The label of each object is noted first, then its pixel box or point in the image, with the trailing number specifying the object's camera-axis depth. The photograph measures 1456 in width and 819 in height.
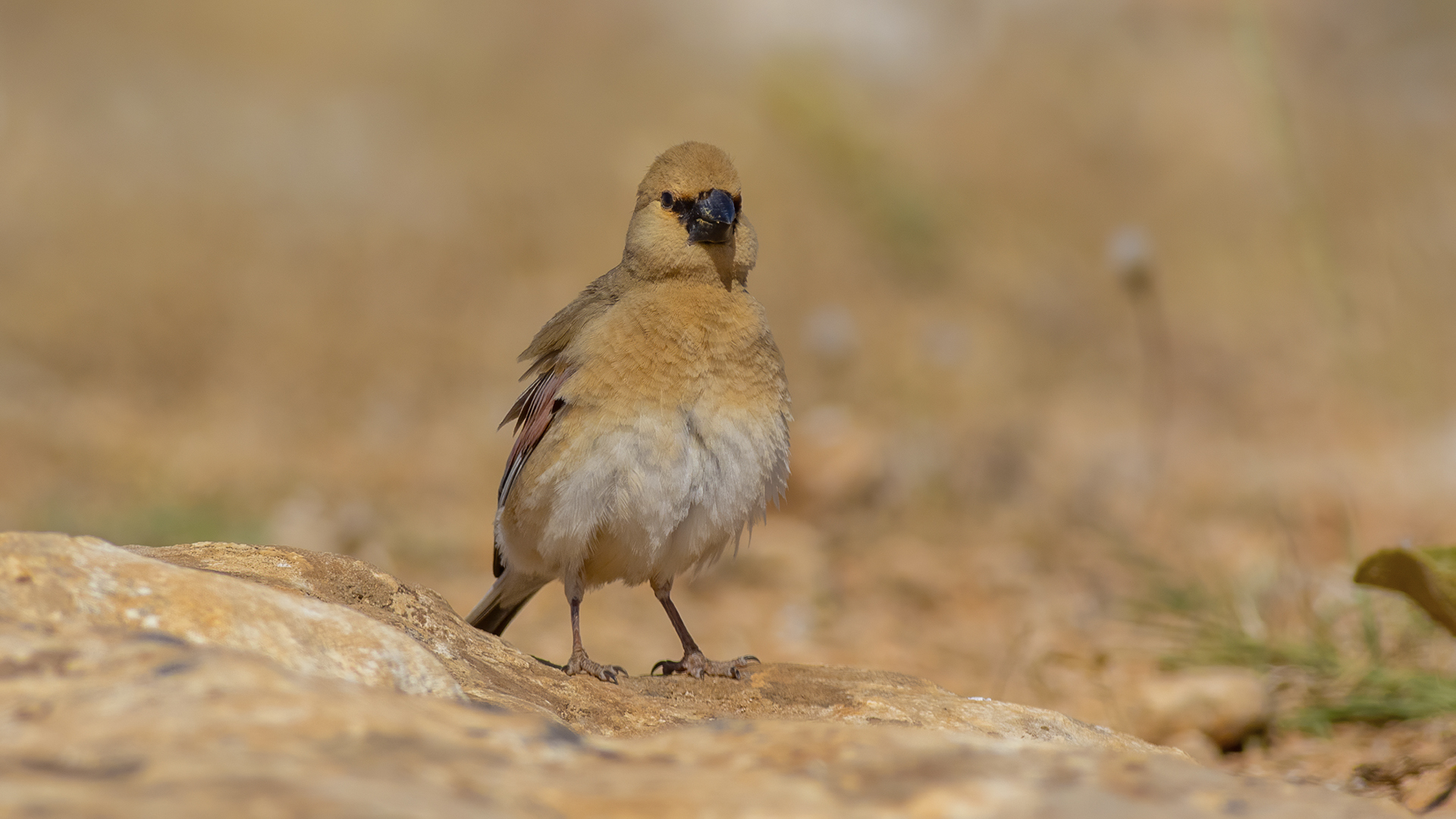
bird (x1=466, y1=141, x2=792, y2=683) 7.62
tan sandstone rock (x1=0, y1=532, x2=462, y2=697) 4.33
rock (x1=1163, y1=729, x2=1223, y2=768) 8.73
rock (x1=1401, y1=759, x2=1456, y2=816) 6.87
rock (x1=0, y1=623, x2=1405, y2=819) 2.99
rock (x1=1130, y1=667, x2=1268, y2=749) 8.85
